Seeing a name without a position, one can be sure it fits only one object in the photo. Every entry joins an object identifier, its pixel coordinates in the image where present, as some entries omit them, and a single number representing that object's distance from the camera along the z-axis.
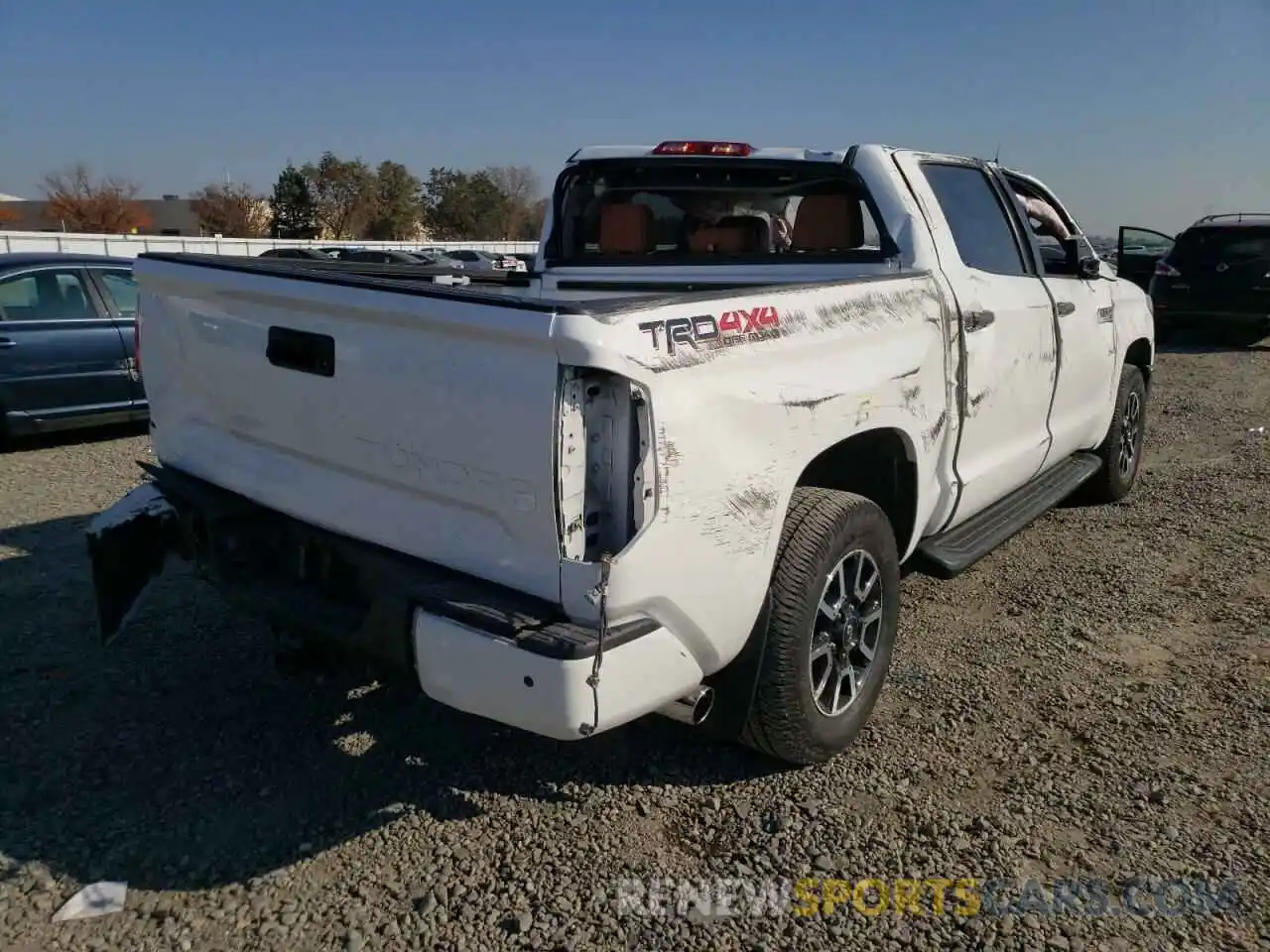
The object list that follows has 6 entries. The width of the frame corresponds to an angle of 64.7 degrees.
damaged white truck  2.29
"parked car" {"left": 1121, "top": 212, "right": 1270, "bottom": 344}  13.02
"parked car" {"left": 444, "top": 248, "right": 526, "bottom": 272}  25.77
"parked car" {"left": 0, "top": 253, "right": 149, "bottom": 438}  7.49
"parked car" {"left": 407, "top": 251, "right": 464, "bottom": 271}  23.44
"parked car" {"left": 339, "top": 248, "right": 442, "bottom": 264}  21.90
